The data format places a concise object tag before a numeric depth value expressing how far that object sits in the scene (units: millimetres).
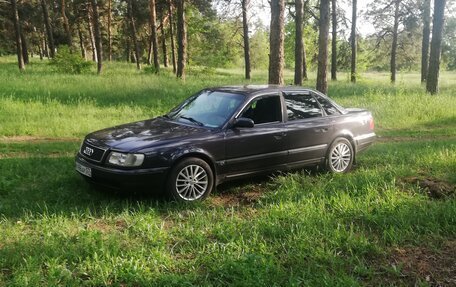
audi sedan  5840
